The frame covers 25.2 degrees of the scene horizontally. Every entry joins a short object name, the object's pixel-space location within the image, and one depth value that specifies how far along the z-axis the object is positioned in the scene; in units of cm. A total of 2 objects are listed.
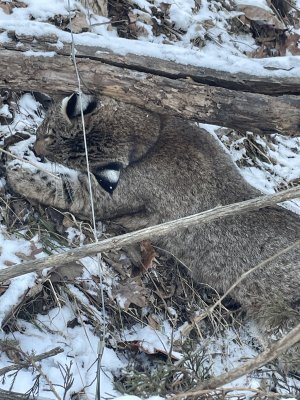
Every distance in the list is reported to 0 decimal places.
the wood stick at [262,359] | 334
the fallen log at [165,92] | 511
